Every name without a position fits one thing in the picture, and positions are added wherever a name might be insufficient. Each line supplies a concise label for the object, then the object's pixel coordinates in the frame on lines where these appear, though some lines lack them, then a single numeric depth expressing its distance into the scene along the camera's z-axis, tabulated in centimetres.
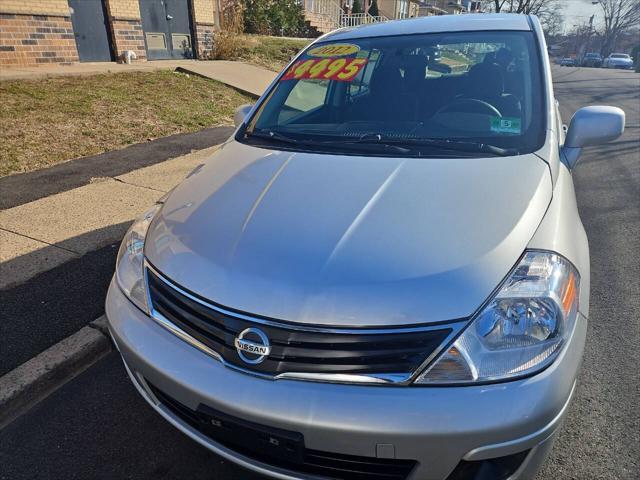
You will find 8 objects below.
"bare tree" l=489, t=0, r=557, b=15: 5134
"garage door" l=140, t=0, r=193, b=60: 1237
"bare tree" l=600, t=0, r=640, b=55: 7450
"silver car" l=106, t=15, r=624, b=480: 143
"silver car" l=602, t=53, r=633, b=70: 4657
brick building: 926
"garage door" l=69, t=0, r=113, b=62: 1053
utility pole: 8534
